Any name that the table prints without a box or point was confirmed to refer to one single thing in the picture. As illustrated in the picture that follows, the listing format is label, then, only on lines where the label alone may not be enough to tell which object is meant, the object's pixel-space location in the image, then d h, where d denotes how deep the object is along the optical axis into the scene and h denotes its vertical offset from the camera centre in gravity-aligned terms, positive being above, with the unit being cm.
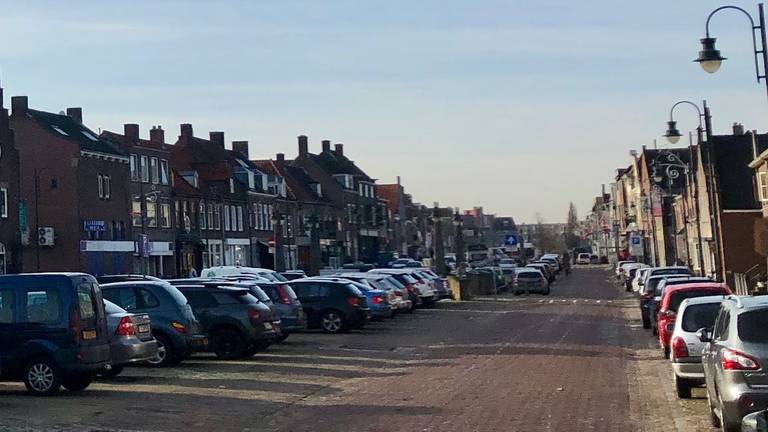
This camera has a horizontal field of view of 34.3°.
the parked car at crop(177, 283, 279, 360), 2567 -42
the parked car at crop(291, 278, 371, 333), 3488 -39
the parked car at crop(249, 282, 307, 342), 3002 -25
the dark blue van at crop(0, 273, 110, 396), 1830 -32
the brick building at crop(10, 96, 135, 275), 6531 +622
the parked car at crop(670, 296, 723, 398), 1773 -97
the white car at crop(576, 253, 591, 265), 15512 +256
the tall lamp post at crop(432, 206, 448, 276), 7188 +219
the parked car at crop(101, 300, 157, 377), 1977 -53
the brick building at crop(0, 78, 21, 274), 5410 +504
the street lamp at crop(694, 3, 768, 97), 2452 +425
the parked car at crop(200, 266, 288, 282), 4145 +91
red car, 2398 -50
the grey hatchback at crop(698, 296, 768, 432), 1223 -92
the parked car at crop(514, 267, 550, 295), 6838 +0
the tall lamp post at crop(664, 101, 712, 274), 3841 +470
